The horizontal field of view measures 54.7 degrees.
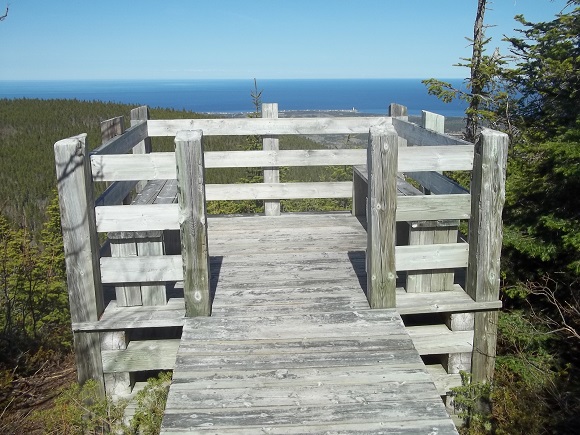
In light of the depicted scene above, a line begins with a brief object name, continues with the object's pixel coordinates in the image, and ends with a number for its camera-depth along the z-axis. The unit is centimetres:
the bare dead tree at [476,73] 1090
